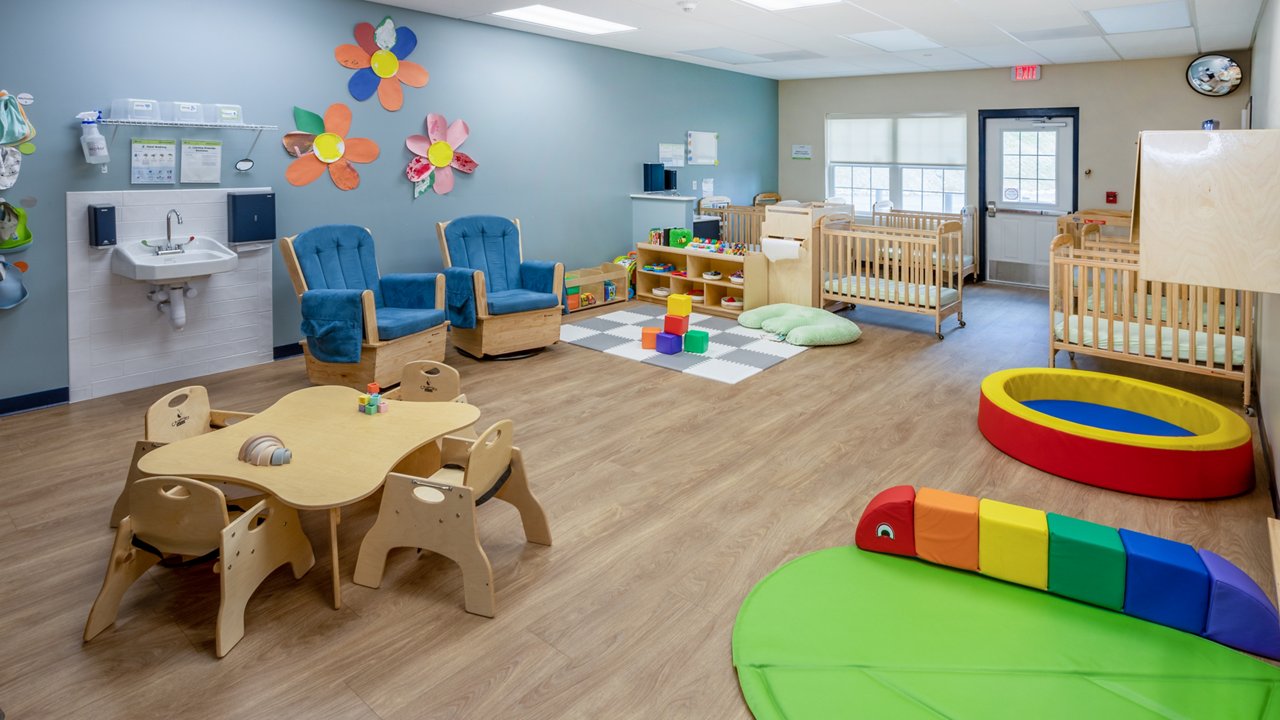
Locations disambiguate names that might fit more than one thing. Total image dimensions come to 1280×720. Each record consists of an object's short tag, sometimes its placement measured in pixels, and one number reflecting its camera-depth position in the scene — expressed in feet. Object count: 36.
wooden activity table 8.04
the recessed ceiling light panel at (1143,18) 17.48
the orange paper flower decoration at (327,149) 17.33
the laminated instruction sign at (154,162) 15.10
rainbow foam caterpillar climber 7.18
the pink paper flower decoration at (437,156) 19.51
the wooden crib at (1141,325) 13.53
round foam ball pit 10.35
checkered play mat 17.12
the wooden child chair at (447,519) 7.99
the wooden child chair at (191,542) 7.41
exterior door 26.86
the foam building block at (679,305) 19.01
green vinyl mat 6.48
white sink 14.46
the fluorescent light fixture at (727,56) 24.66
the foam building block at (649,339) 18.71
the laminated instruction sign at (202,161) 15.69
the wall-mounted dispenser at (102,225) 14.46
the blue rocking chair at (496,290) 17.47
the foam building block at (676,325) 18.43
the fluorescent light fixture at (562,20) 18.94
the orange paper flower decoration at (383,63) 18.02
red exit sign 26.55
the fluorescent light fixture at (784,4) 17.42
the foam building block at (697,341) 18.17
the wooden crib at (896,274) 19.89
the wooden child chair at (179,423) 9.14
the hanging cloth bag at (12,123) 12.99
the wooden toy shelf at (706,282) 21.81
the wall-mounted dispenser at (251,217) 16.17
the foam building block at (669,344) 18.24
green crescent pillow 18.99
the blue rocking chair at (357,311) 14.99
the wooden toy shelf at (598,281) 23.03
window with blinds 28.94
